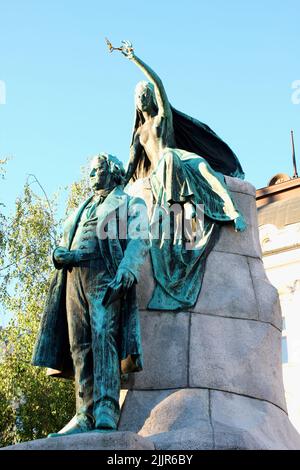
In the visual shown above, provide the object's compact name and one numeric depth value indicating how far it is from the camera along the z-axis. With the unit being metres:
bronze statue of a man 6.27
